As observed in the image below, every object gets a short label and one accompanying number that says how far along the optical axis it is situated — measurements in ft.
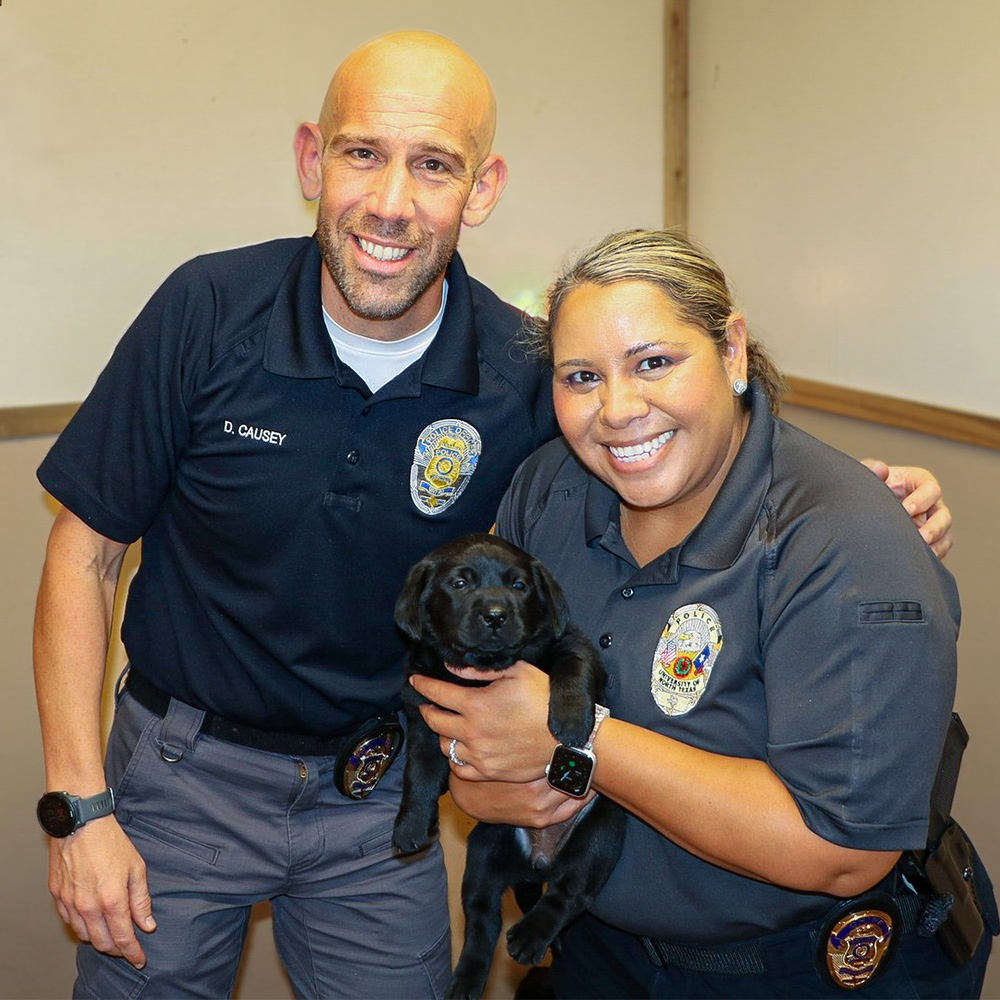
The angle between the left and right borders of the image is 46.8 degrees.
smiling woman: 4.57
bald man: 5.79
